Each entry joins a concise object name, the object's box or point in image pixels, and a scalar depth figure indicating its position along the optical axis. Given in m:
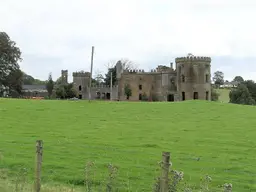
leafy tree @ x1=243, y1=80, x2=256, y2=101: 100.81
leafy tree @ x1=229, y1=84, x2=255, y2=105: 91.16
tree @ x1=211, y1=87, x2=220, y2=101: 96.14
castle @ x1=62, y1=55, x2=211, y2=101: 86.56
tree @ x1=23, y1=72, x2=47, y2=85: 190.20
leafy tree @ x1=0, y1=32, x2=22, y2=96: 84.88
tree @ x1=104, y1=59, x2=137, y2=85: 113.34
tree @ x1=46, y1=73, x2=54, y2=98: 109.39
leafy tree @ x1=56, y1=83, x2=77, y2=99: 92.49
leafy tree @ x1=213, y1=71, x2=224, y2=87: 179.36
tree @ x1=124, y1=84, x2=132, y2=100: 95.06
